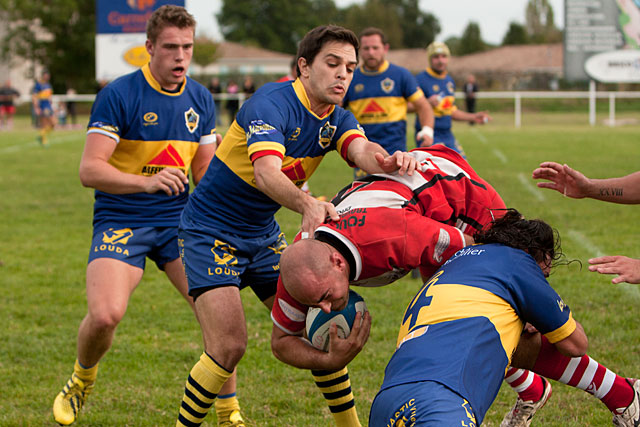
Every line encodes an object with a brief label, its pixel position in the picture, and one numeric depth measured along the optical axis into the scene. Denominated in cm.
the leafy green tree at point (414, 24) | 10244
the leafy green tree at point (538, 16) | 12100
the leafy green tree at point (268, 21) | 9275
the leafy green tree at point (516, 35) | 9425
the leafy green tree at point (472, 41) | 9369
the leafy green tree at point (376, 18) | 9544
